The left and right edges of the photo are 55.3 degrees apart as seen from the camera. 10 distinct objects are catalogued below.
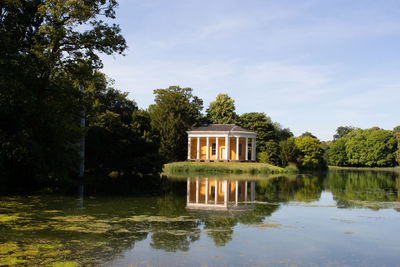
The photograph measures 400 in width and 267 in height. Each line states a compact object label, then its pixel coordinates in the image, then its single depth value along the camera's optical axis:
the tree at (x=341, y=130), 150.36
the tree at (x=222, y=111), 71.31
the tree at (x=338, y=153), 89.88
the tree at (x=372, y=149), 85.06
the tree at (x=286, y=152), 59.03
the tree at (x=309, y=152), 68.50
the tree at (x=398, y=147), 81.19
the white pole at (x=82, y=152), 27.75
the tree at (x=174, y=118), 57.50
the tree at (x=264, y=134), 60.94
